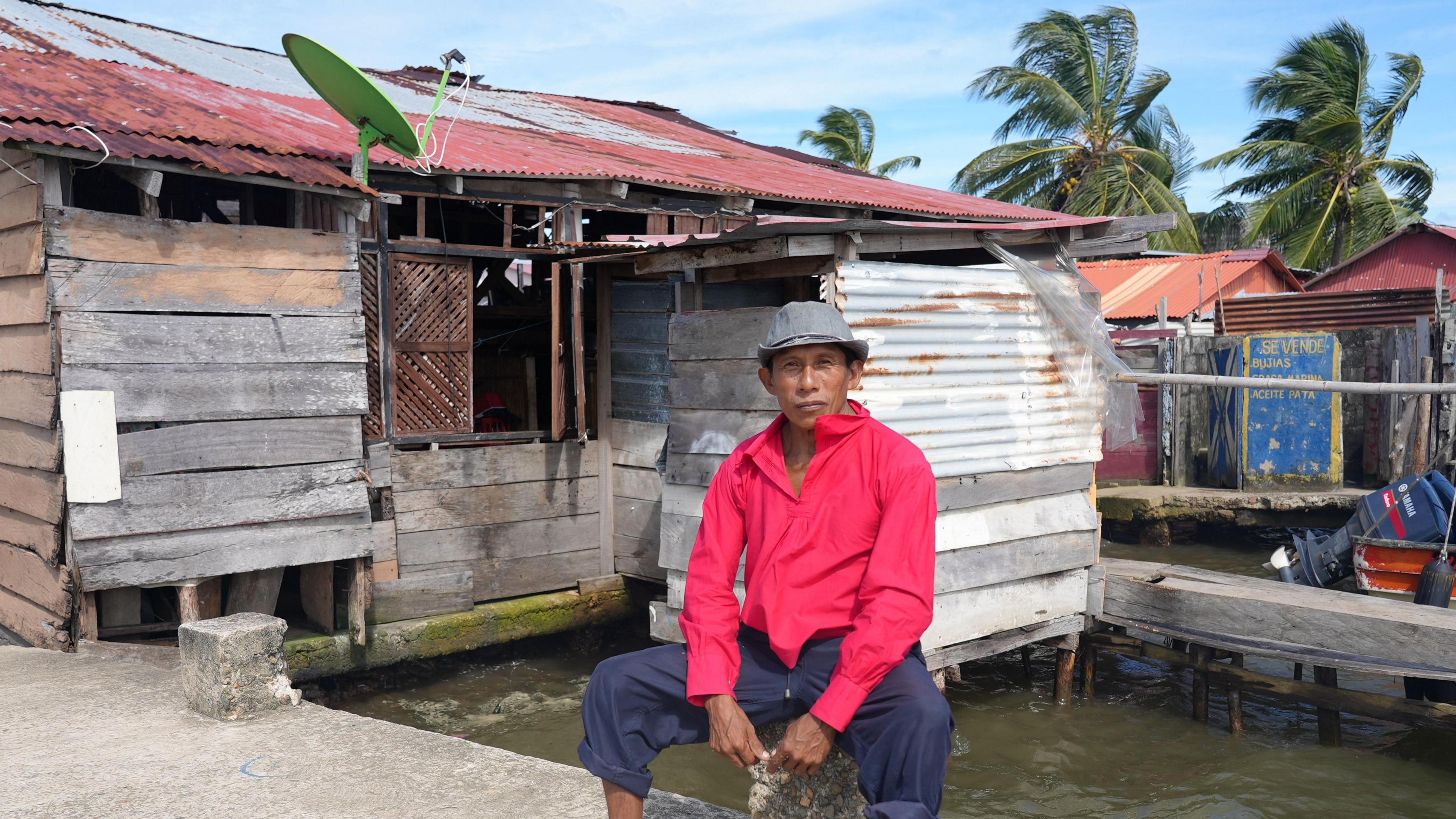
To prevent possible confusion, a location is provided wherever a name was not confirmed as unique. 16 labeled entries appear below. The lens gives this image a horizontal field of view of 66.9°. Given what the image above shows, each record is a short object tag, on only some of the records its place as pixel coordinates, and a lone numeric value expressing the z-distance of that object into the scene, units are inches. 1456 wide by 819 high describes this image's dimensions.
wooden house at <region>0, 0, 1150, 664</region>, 246.8
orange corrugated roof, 914.1
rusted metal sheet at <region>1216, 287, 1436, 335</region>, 622.5
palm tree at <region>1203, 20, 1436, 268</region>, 986.7
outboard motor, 371.2
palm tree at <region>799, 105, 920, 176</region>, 1195.3
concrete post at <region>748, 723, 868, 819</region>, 125.7
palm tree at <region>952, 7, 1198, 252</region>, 965.2
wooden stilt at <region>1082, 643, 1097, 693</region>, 320.5
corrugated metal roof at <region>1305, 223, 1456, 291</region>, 979.3
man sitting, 112.5
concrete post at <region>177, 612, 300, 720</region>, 190.2
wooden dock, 247.3
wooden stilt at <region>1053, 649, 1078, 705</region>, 307.7
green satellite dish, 246.7
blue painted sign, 500.7
